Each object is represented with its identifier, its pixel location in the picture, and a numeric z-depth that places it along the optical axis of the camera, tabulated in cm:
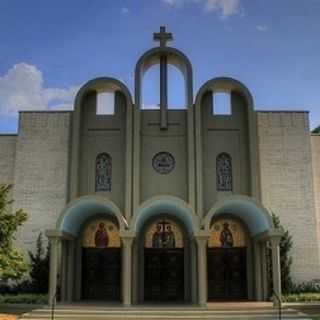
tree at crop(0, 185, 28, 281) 1393
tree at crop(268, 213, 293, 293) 1762
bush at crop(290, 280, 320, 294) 1770
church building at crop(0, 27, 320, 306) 1706
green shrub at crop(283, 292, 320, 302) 1601
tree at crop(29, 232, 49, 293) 1765
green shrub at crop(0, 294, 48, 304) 1593
